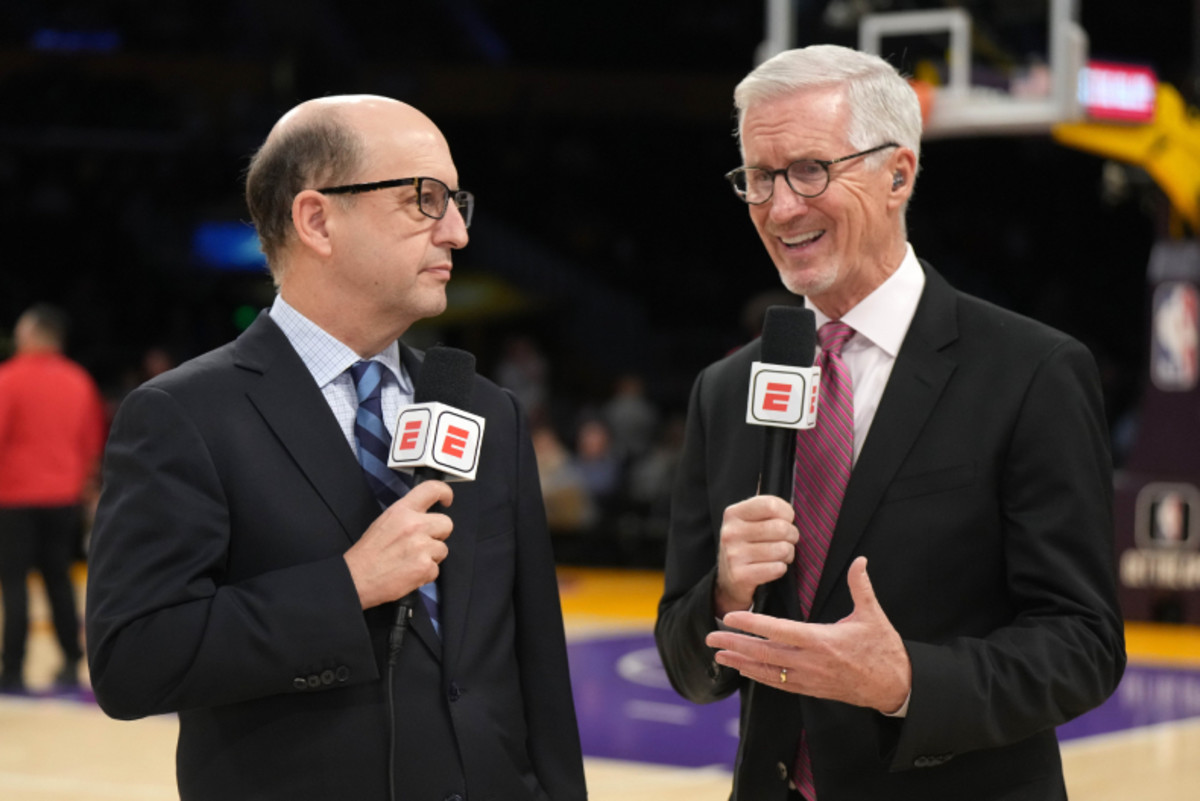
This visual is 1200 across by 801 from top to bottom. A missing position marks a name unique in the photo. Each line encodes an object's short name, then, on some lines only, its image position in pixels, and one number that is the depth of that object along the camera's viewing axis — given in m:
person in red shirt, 8.30
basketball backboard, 9.11
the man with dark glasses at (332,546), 2.20
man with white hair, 2.26
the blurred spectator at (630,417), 14.51
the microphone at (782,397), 2.39
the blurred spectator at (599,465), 13.62
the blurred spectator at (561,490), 13.30
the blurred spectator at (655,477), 13.35
